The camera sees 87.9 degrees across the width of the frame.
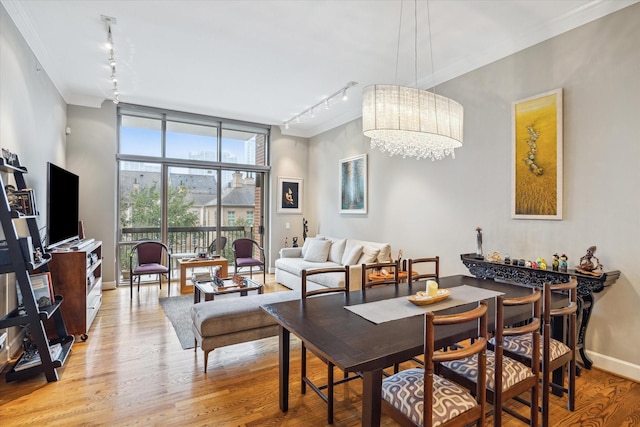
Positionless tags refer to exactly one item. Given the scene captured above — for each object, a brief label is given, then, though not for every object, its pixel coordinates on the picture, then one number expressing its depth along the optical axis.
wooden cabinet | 3.41
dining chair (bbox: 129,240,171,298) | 5.16
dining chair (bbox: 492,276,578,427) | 1.95
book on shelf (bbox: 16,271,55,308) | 2.89
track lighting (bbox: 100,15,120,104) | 3.22
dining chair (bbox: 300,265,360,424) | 2.18
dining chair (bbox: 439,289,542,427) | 1.66
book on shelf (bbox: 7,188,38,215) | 2.82
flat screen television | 3.54
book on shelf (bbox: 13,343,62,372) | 2.64
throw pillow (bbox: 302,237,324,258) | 6.18
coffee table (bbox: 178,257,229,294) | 5.28
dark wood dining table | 1.51
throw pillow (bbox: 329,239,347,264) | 5.54
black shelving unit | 2.45
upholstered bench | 2.81
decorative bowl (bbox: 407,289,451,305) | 2.25
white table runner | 2.04
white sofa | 4.75
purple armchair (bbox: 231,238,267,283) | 5.88
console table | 2.68
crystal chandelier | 2.55
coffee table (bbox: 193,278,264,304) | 3.66
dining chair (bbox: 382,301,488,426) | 1.40
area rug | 3.49
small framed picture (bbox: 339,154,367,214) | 5.73
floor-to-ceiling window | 5.86
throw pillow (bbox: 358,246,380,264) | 4.79
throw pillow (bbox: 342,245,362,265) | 5.05
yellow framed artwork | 3.14
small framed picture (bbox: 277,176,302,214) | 7.08
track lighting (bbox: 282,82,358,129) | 4.93
